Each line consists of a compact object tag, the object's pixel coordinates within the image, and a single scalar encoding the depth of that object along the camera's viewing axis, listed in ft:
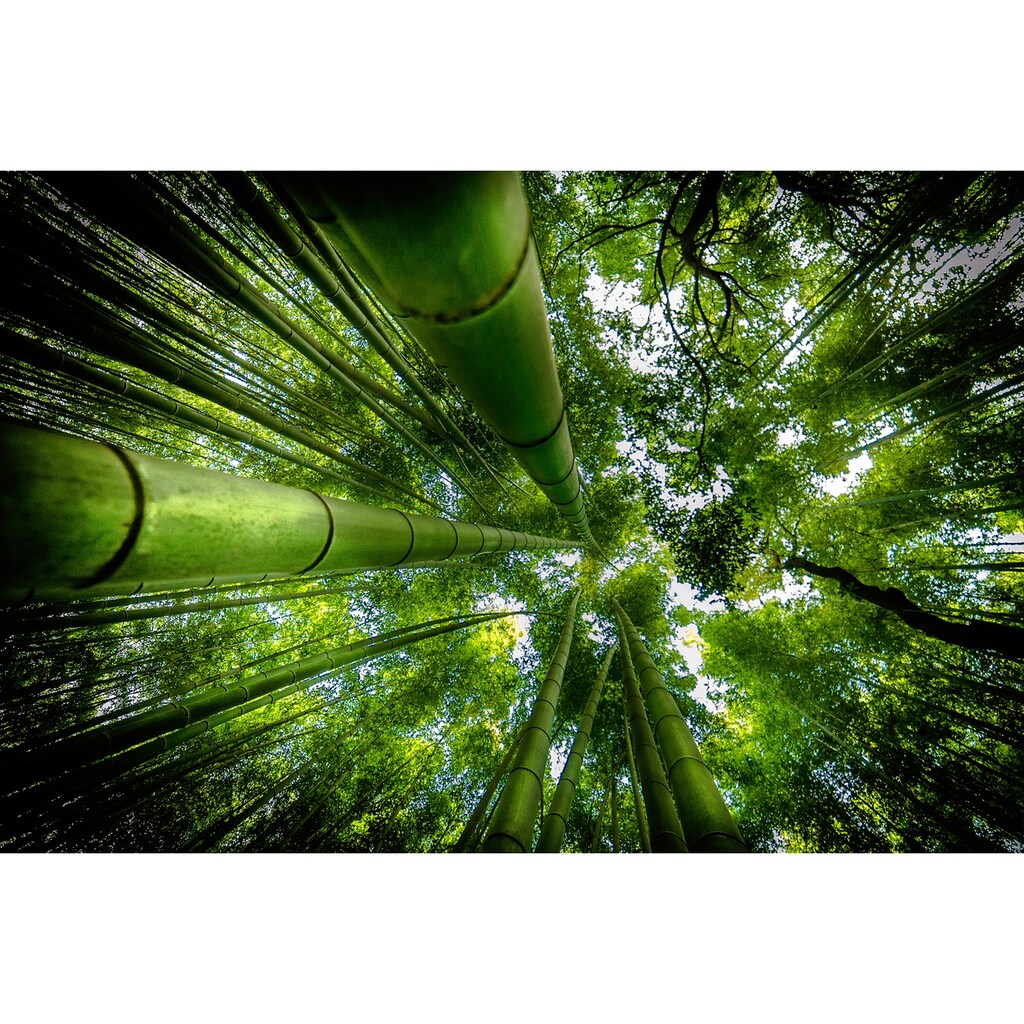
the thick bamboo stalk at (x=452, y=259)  2.09
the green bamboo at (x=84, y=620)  7.54
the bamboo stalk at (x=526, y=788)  6.33
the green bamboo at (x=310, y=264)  4.86
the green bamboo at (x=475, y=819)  8.34
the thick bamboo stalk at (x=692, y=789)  5.35
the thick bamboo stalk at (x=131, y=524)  1.77
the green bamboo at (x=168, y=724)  6.52
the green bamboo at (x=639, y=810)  9.92
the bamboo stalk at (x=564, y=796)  7.71
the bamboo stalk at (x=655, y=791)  6.70
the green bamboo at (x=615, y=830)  8.94
